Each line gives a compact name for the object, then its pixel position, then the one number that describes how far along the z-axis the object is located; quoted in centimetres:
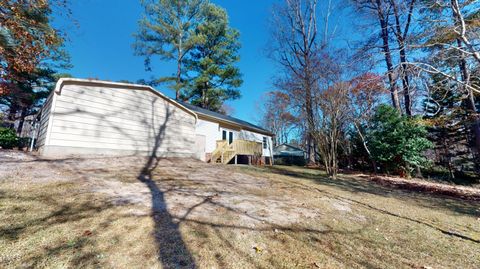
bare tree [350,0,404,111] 1029
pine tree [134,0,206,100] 1941
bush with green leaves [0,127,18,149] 1105
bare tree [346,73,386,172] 1365
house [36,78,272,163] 751
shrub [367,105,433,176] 1195
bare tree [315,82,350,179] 927
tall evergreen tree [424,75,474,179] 1694
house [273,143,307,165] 2460
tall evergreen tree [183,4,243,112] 2061
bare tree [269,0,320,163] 1666
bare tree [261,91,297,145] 2784
